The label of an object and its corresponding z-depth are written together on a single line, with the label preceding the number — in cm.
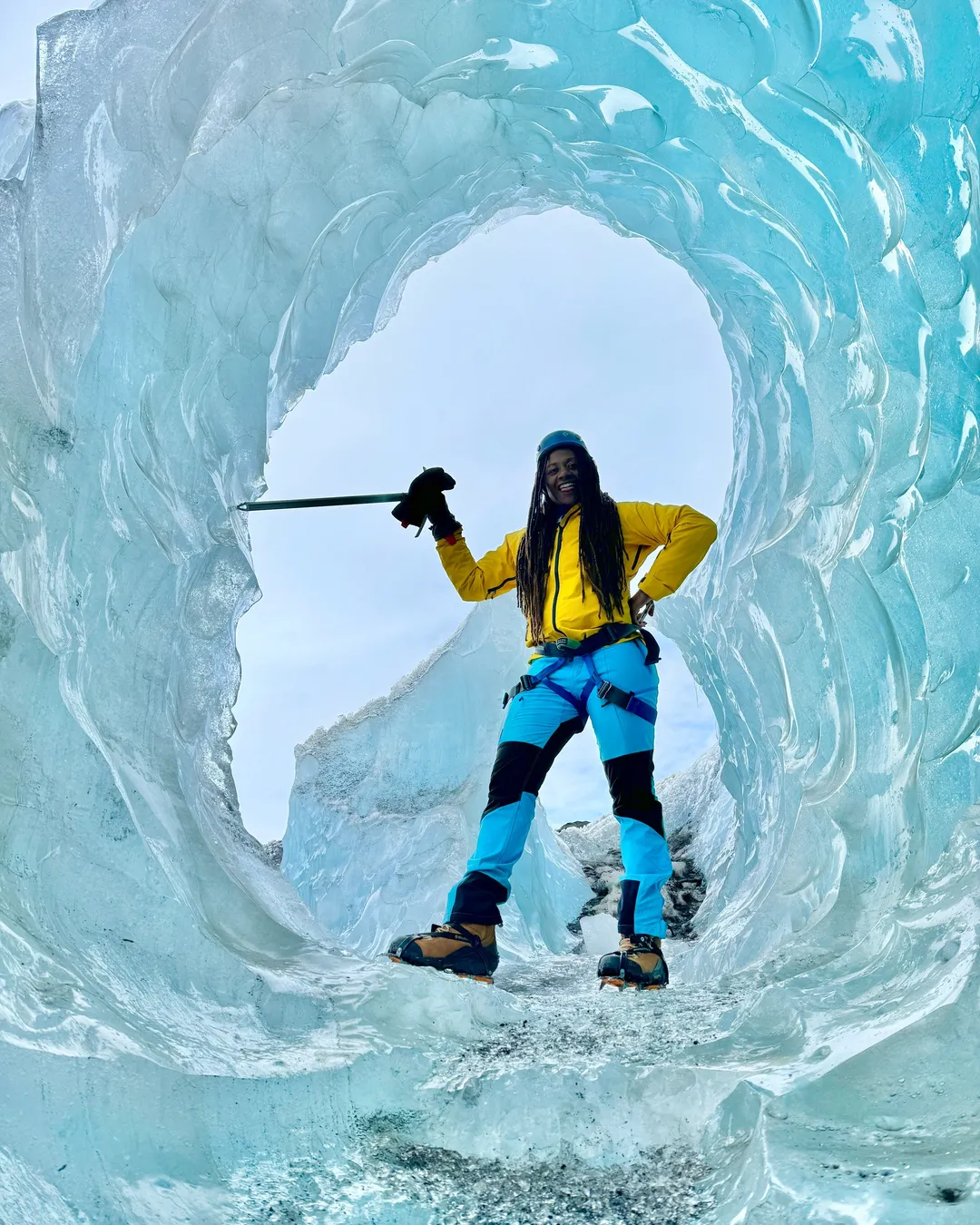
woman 319
